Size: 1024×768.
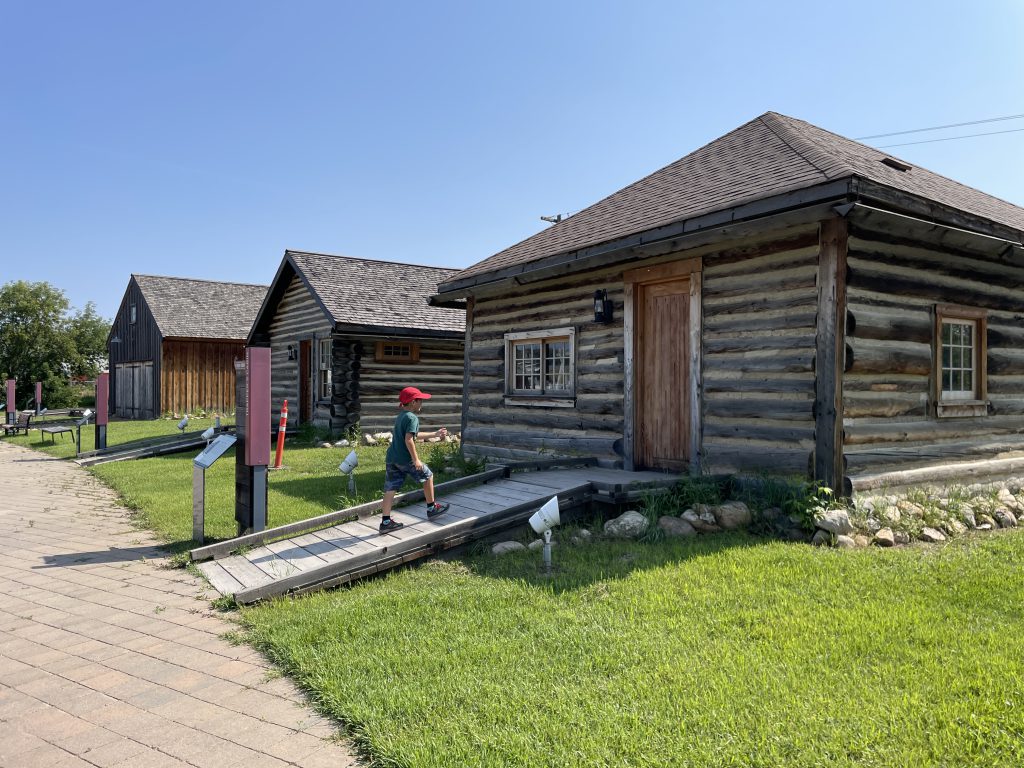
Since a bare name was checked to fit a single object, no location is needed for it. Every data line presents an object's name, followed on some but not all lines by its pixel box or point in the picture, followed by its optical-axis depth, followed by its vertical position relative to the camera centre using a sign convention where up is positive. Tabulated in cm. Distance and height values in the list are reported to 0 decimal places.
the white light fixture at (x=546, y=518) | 570 -113
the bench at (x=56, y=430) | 1950 -147
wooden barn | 2806 +143
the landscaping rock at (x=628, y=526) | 693 -145
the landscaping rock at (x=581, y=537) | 689 -156
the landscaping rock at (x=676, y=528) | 691 -146
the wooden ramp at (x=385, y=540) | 570 -150
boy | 666 -77
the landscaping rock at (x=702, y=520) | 705 -140
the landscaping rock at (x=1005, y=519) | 781 -153
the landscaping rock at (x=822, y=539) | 656 -148
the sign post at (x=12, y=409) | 2320 -104
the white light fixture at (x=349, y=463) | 875 -106
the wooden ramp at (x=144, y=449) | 1531 -163
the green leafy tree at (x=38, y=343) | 3859 +204
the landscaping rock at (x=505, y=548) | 659 -161
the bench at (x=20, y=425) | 2238 -153
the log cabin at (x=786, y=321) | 730 +75
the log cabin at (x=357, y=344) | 1788 +97
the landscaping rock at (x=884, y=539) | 668 -151
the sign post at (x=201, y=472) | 708 -95
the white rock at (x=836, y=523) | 659 -134
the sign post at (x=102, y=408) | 1558 -67
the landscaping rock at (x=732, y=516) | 715 -139
